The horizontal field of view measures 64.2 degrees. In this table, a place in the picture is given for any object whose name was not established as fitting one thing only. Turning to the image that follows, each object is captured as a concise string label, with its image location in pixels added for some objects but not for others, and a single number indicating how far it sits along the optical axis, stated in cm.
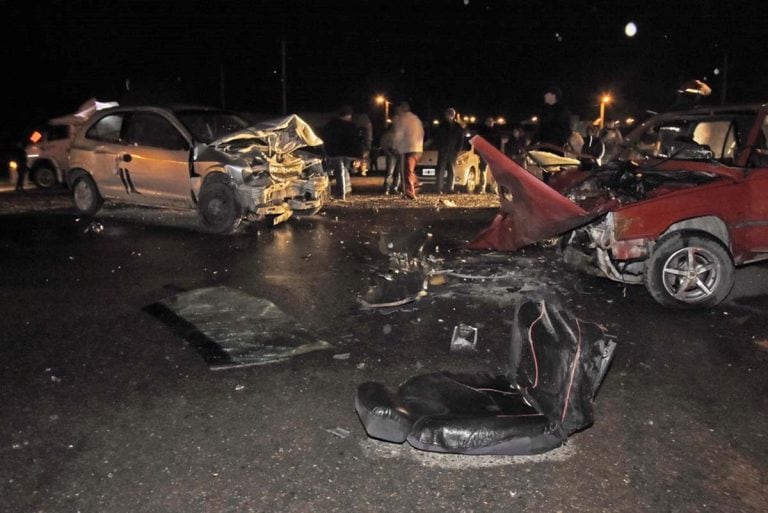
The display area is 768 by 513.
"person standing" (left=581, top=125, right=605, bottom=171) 1208
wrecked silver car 886
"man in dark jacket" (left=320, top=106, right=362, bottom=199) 1273
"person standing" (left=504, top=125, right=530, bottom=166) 1424
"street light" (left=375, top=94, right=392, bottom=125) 3533
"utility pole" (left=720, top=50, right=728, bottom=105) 2958
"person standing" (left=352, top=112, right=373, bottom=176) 1502
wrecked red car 539
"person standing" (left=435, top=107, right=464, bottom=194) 1415
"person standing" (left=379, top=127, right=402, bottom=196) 1377
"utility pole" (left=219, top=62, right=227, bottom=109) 2803
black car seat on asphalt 299
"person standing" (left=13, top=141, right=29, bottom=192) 1475
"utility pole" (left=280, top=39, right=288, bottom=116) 2252
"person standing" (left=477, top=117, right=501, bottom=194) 1543
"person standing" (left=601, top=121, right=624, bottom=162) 1300
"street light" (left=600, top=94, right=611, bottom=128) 3884
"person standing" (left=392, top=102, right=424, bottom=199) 1323
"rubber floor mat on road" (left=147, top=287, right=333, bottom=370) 438
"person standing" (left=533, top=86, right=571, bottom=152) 917
